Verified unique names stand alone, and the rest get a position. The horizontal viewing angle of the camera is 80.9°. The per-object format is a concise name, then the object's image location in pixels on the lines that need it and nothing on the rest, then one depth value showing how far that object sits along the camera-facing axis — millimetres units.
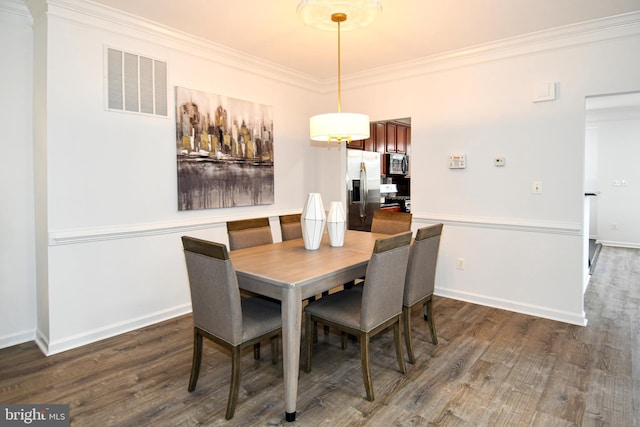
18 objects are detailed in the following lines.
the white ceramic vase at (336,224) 2852
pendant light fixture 2188
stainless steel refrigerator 5031
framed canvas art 3398
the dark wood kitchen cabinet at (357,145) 5157
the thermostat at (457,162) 3797
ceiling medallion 2168
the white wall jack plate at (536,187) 3391
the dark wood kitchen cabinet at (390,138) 6039
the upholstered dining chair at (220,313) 1894
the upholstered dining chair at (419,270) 2527
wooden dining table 1935
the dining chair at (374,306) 2111
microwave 6167
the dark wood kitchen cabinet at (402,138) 6375
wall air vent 2918
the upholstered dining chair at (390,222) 3420
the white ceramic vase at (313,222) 2689
